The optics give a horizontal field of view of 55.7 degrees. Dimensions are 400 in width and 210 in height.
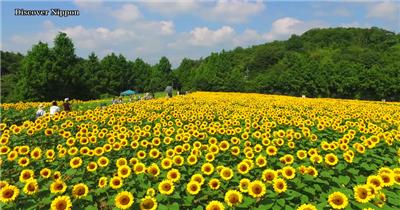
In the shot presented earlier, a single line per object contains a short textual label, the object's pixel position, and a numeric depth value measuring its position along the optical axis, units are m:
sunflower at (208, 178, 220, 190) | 6.14
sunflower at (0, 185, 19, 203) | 5.62
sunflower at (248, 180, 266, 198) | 5.39
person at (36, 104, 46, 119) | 18.05
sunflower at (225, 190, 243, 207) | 5.19
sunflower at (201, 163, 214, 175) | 6.70
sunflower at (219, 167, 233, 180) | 6.39
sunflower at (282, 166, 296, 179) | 6.09
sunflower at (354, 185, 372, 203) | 5.04
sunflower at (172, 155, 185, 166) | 7.35
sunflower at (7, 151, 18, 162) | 8.00
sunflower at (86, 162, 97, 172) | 7.29
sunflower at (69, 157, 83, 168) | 7.43
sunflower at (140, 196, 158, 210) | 5.27
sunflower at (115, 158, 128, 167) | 7.28
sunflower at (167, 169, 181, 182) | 6.36
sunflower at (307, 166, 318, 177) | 6.49
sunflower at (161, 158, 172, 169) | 6.94
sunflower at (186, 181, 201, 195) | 5.83
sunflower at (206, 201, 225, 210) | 5.06
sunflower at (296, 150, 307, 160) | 7.66
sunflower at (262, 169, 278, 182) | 5.99
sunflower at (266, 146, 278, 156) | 8.15
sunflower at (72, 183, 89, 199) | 5.77
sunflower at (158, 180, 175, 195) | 5.75
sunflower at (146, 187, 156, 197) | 5.77
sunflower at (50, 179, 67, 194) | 5.83
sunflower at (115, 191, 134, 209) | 5.30
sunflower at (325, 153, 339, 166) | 6.87
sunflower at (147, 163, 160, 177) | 6.62
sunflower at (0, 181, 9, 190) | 6.00
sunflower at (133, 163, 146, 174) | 6.77
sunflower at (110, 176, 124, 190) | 6.07
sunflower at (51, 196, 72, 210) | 5.28
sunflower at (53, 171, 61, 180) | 6.87
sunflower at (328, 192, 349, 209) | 4.94
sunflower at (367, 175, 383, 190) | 5.50
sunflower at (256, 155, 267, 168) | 7.13
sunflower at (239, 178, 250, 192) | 5.79
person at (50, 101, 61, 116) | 17.46
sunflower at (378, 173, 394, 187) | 5.59
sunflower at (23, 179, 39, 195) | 5.87
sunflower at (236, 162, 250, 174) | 6.70
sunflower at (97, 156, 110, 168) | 7.60
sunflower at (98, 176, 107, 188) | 6.34
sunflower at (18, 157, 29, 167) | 7.71
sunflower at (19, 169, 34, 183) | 6.61
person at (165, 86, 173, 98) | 36.46
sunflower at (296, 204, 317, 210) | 4.69
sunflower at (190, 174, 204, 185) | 6.28
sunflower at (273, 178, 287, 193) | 5.51
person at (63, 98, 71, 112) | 19.94
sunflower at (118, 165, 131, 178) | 6.64
